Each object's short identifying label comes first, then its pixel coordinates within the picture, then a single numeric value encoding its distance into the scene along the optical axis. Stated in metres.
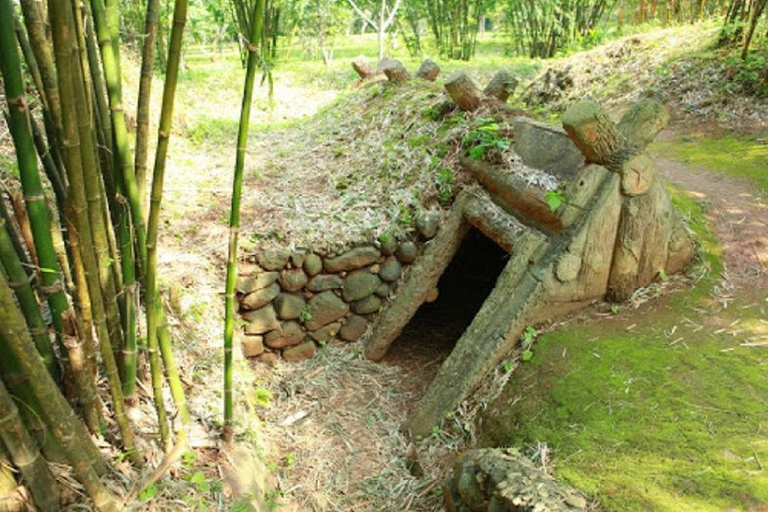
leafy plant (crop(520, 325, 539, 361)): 3.31
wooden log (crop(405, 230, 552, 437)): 3.32
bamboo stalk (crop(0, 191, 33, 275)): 1.57
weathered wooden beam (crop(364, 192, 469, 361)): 4.01
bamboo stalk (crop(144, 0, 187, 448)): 1.62
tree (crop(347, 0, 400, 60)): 10.96
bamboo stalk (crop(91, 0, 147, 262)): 1.62
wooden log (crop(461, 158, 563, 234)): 3.47
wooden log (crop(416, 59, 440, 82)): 6.20
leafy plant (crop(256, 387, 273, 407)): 3.55
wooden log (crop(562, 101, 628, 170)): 3.21
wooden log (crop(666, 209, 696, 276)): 3.63
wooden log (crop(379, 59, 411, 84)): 6.13
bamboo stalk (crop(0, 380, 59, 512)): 1.47
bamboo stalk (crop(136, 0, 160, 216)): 1.68
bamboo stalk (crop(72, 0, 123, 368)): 1.56
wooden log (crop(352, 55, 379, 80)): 7.56
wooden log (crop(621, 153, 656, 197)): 3.36
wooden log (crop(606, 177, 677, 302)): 3.43
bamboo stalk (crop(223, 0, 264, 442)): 1.75
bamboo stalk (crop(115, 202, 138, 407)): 1.88
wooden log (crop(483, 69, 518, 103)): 4.33
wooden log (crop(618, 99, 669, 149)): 3.43
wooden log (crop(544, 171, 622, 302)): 3.35
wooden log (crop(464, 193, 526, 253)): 3.66
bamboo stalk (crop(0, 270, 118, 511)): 1.43
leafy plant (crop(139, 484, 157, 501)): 1.94
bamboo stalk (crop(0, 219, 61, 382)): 1.50
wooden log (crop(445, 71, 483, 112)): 4.26
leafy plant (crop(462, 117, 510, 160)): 3.91
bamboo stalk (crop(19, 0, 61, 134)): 1.45
